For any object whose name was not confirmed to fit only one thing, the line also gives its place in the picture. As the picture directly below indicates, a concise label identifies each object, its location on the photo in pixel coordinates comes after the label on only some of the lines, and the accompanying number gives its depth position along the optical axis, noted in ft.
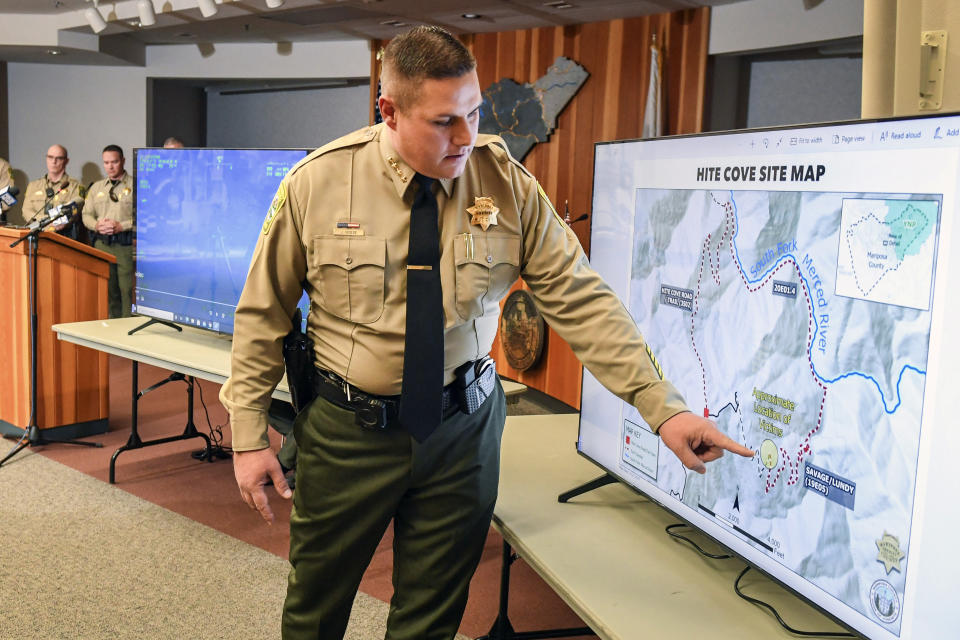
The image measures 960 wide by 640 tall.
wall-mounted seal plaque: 20.18
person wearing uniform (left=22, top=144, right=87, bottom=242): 26.73
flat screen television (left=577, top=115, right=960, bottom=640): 4.09
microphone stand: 13.50
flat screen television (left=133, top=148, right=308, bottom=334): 10.98
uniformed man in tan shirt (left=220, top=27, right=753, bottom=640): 5.38
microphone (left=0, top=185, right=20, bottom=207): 14.57
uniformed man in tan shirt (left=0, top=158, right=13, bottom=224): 30.90
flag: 18.12
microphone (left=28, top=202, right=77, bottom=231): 12.40
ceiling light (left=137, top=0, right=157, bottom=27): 23.81
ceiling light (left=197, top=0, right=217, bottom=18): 22.43
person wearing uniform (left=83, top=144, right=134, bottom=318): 24.67
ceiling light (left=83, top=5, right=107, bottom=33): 25.62
